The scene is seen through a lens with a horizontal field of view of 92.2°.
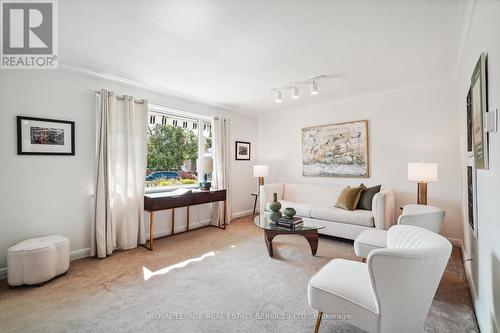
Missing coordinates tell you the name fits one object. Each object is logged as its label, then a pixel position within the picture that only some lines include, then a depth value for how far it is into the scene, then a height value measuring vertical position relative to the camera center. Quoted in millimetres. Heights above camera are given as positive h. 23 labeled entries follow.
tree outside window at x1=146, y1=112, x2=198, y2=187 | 4070 +297
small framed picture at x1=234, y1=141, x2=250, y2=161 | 5340 +367
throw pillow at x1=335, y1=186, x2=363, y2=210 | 3766 -509
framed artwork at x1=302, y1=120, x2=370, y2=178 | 4320 +314
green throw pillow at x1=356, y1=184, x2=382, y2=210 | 3717 -489
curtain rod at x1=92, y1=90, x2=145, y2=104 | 3184 +991
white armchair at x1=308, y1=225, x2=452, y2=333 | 1247 -701
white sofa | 3350 -681
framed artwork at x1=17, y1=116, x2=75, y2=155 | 2663 +372
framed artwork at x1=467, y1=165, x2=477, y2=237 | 1969 -293
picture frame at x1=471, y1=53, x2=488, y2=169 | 1487 +363
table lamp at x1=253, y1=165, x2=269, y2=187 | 5129 -92
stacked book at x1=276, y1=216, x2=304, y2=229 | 3008 -712
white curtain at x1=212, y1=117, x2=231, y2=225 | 4664 +38
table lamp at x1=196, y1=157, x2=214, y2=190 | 4336 +0
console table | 3438 -513
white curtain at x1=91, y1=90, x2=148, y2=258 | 3123 -84
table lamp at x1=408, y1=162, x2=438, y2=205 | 3205 -126
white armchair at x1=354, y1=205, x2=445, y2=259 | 2422 -590
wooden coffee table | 2957 -816
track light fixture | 3400 +1244
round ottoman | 2316 -923
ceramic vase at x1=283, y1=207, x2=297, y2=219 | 3119 -604
